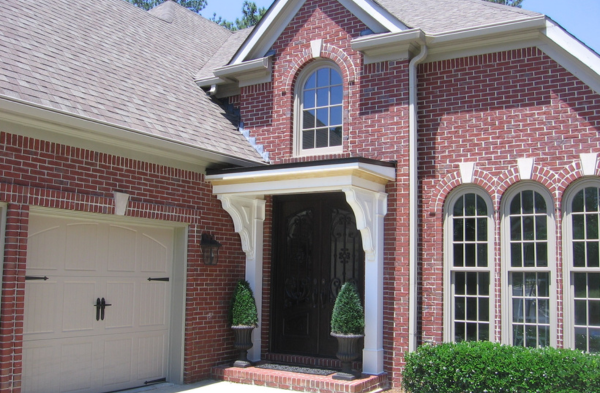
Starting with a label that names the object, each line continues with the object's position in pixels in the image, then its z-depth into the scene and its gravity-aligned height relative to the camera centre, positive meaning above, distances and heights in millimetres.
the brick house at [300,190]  8055 +1074
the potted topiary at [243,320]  9961 -888
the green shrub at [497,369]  7383 -1230
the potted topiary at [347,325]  9109 -869
